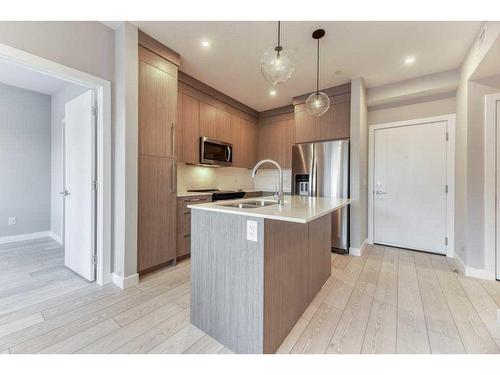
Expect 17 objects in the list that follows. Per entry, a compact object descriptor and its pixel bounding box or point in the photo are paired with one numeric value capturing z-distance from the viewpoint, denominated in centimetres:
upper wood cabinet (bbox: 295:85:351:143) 342
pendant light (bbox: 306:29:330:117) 239
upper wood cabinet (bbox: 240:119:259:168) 445
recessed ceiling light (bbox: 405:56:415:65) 264
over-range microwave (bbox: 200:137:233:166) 346
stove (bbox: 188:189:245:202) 339
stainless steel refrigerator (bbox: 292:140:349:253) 332
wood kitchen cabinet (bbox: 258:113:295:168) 439
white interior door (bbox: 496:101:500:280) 241
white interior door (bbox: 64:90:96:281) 229
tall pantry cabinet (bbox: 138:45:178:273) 237
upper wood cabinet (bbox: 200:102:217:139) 351
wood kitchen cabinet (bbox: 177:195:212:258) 282
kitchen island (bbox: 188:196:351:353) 130
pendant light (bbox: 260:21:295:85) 165
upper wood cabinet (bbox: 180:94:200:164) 321
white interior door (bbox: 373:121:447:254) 329
